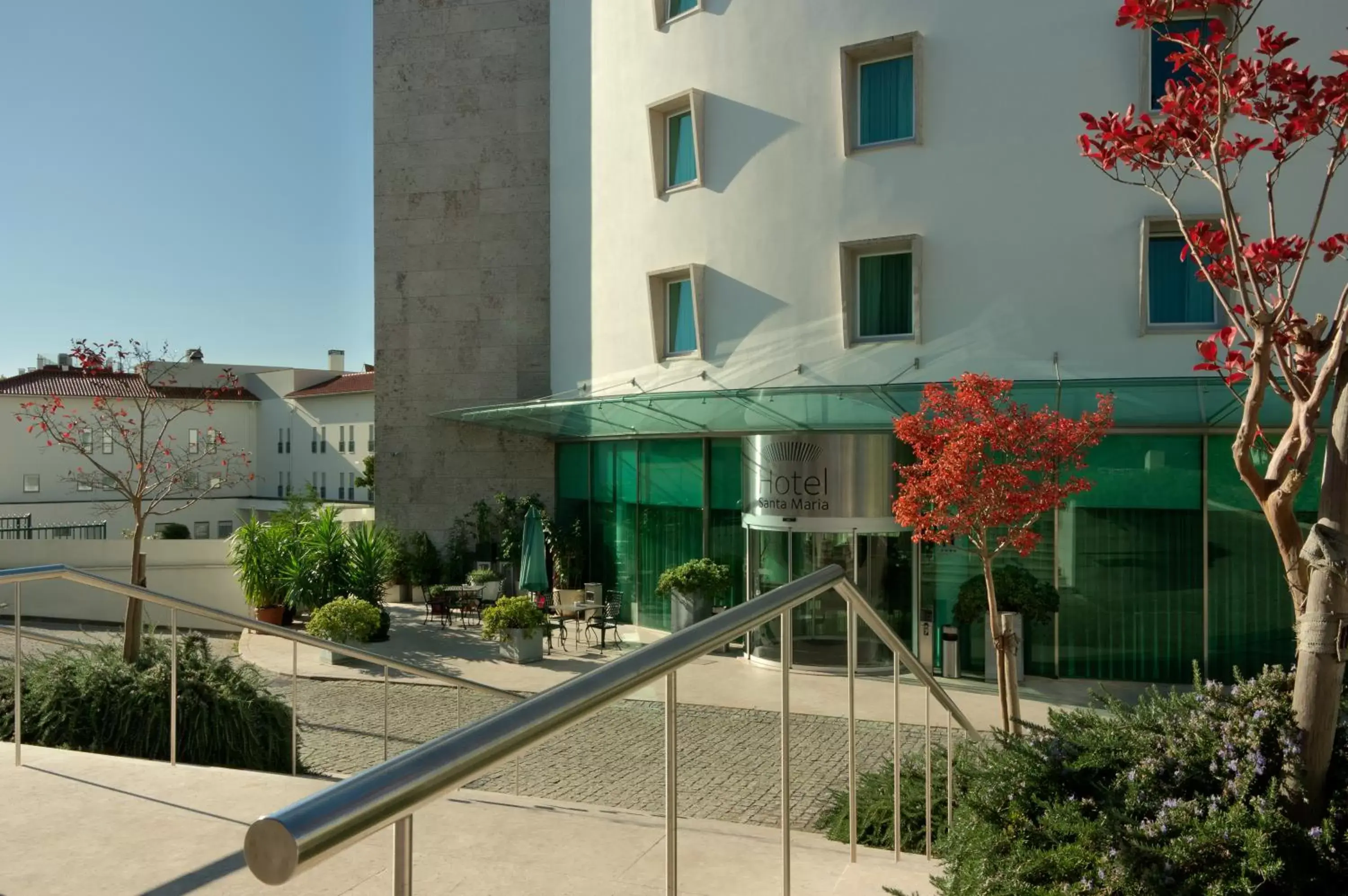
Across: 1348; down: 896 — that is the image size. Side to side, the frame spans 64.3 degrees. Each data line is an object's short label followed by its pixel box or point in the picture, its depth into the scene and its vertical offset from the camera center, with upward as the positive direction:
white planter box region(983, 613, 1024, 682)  16.56 -2.90
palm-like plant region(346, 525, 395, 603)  21.89 -1.86
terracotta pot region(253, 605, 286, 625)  22.19 -2.83
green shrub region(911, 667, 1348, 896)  4.09 -1.41
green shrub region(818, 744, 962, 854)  8.02 -2.57
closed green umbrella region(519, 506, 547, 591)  21.58 -1.70
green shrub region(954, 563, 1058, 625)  16.16 -1.88
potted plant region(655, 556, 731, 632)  18.94 -1.99
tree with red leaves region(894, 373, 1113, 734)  12.59 +0.09
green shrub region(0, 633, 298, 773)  9.59 -2.14
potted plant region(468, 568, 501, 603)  23.09 -2.29
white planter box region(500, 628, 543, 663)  18.11 -2.91
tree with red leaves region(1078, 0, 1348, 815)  4.62 +0.93
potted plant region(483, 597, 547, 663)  18.09 -2.56
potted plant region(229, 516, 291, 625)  22.30 -1.98
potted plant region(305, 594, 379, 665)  18.72 -2.55
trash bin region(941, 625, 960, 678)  16.84 -2.83
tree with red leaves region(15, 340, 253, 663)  16.19 +0.87
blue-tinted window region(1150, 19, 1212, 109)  16.19 +6.32
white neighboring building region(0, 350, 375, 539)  57.25 +1.82
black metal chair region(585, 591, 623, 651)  19.83 -2.79
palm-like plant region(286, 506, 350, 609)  21.67 -1.92
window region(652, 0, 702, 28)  20.78 +9.09
